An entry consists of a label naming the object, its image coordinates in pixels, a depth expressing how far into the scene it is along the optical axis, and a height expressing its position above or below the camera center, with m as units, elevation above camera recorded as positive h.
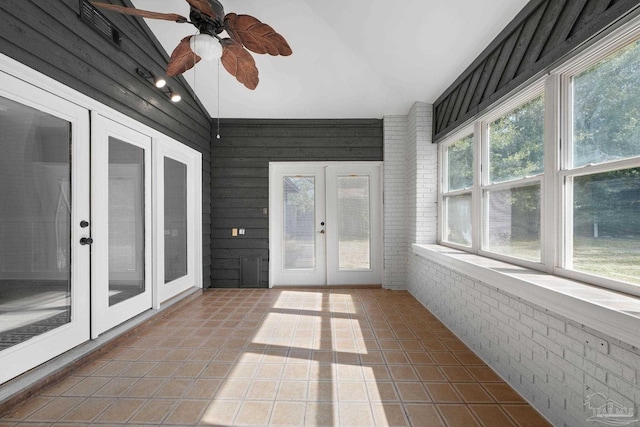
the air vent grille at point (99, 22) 2.44 +1.66
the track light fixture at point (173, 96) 3.51 +1.41
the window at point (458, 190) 3.48 +0.29
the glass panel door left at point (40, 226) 1.94 -0.07
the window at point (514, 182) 2.33 +0.28
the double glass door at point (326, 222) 4.98 -0.12
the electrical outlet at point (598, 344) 1.47 -0.65
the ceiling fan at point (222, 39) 1.86 +1.17
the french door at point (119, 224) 2.59 -0.07
